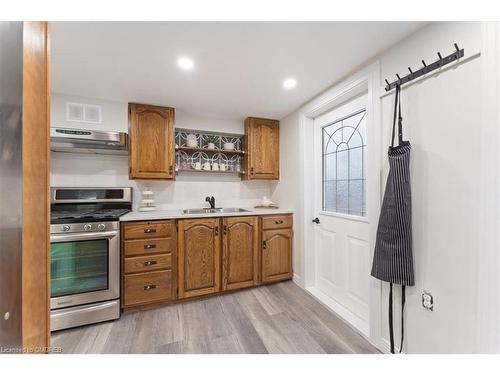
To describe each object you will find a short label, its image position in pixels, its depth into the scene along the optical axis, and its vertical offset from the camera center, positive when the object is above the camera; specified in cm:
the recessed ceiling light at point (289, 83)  175 +93
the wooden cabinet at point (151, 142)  214 +48
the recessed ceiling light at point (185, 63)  144 +92
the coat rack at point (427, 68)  99 +66
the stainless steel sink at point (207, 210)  260 -31
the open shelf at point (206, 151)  256 +46
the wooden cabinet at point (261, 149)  260 +50
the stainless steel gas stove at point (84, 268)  162 -71
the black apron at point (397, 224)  117 -22
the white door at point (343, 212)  171 -24
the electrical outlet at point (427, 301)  112 -65
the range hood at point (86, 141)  181 +43
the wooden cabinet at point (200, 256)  186 -73
